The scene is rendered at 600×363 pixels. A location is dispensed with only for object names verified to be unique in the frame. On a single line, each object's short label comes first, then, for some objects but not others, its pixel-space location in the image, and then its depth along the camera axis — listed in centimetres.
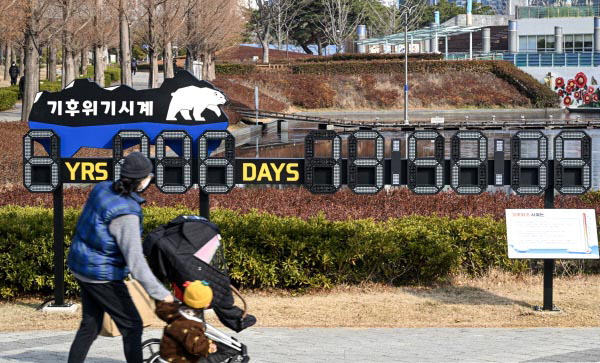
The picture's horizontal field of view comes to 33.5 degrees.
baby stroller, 696
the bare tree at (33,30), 3186
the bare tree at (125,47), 3803
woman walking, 648
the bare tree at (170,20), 4484
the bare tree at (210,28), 5641
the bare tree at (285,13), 9250
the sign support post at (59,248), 1064
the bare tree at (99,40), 3955
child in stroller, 650
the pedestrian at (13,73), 5597
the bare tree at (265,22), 9000
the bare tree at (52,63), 5741
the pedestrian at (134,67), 8170
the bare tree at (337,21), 9612
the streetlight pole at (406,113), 5347
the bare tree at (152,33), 4181
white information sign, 1036
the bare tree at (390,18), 10675
